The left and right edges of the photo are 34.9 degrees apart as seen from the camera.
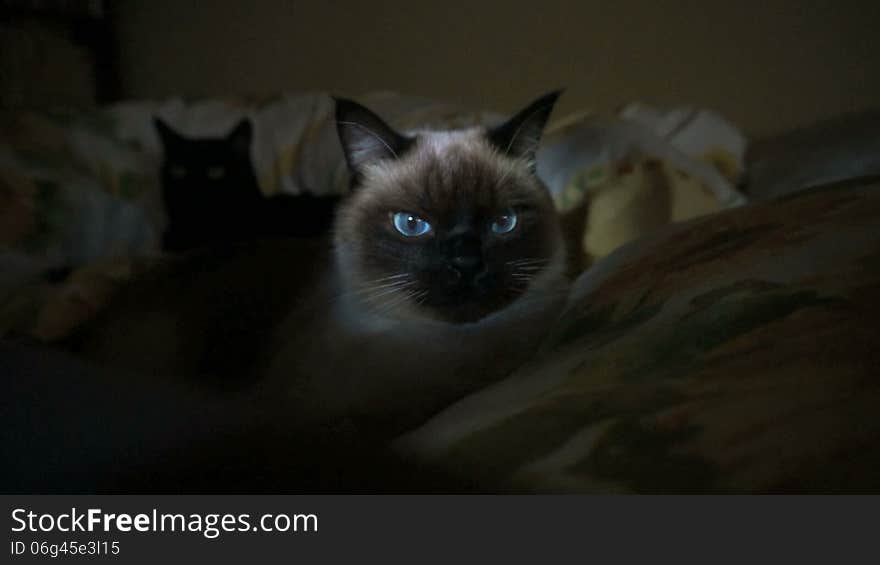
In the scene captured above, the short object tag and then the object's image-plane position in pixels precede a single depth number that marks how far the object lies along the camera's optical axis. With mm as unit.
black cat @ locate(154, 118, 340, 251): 1118
